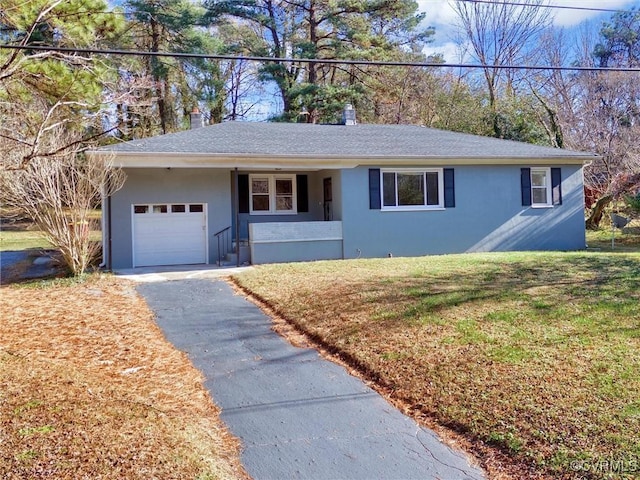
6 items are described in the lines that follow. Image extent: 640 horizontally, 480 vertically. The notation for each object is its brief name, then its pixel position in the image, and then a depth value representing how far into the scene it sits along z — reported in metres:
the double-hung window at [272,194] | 15.73
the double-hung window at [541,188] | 16.27
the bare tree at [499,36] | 29.11
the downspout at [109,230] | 13.06
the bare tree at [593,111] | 24.73
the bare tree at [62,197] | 10.77
